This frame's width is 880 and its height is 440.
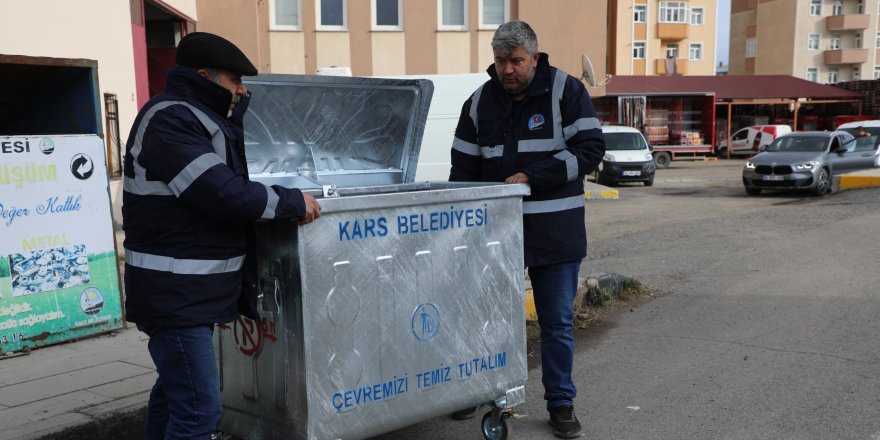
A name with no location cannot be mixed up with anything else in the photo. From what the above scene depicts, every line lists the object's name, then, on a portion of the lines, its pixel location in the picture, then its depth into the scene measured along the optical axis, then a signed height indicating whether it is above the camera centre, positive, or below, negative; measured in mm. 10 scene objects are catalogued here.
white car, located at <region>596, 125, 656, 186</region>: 21312 -1439
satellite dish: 18422 +768
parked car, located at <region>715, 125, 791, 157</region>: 34688 -1618
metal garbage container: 3135 -793
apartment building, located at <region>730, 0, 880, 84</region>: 62375 +4932
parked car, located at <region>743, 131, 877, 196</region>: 17156 -1319
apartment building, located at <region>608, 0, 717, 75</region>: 55688 +4919
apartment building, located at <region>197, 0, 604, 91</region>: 20422 +1950
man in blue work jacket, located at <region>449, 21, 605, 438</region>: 3953 -269
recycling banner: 5230 -870
